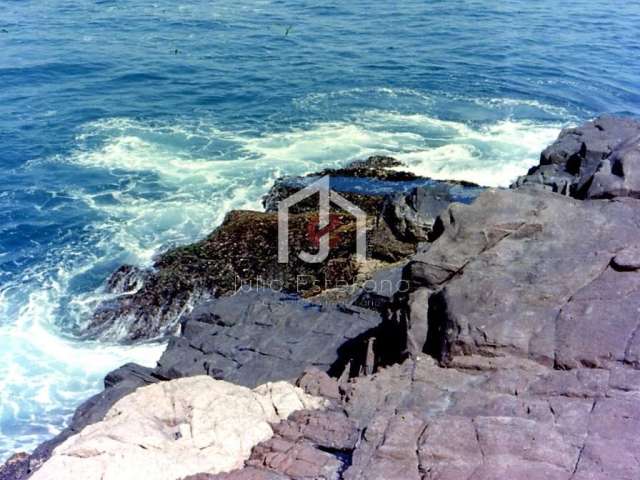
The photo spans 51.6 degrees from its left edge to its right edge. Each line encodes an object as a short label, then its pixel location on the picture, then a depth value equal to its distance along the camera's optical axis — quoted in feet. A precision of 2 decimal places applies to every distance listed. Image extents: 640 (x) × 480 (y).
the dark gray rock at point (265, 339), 45.68
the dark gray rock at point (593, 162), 48.24
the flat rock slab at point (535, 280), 32.14
